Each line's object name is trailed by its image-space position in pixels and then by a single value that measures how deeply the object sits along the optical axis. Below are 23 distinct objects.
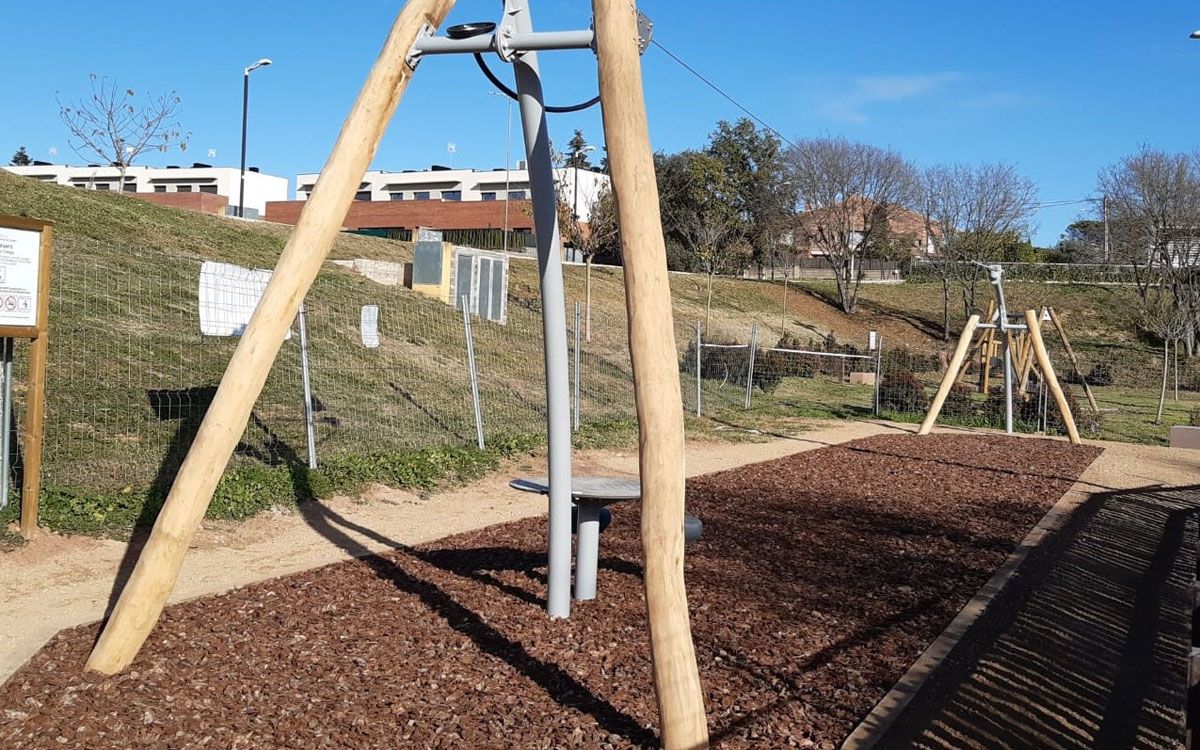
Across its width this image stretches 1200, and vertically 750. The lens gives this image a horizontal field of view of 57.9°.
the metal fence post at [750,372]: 20.89
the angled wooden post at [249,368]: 4.60
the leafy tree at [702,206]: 49.56
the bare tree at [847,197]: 47.94
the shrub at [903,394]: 21.23
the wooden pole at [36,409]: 7.16
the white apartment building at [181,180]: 72.88
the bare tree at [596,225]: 31.81
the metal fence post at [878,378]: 20.11
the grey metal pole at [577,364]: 13.23
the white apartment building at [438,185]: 72.75
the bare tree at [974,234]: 43.78
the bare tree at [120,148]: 38.16
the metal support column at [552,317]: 5.03
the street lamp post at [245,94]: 37.69
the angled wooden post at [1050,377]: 15.88
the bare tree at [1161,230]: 39.28
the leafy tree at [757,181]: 55.22
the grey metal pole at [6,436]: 7.52
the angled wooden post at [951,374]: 16.58
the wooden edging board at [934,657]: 4.12
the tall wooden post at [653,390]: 3.66
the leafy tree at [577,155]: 56.08
